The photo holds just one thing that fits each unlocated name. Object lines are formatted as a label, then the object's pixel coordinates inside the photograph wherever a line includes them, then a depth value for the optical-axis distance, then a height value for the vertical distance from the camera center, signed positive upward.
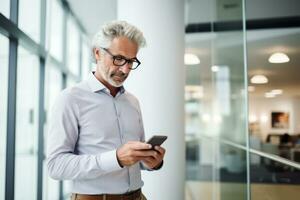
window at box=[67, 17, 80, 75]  6.01 +1.48
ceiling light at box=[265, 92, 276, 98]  2.30 +0.21
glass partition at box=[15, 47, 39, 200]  3.62 +0.00
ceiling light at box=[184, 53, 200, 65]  6.32 +1.26
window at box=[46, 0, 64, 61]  4.45 +1.39
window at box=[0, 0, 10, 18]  2.84 +1.03
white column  3.35 +0.42
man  1.38 -0.03
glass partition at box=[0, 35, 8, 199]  2.97 +0.21
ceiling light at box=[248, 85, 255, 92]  2.67 +0.29
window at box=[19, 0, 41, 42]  3.40 +1.23
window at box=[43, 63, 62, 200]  4.48 +0.50
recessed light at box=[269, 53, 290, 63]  2.05 +0.43
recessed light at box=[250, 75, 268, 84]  2.45 +0.35
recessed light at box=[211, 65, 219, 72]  4.49 +0.78
